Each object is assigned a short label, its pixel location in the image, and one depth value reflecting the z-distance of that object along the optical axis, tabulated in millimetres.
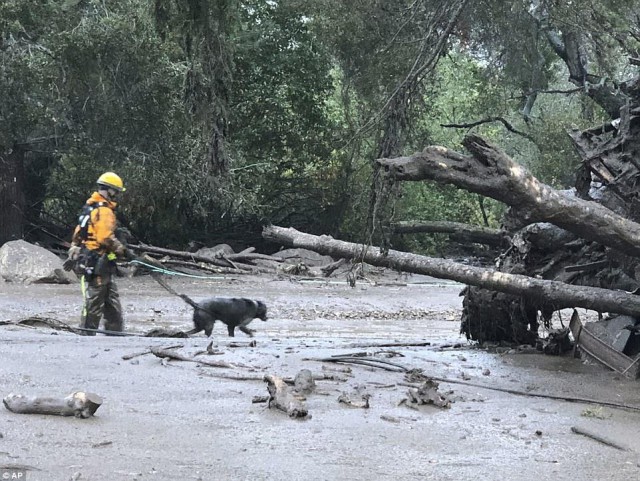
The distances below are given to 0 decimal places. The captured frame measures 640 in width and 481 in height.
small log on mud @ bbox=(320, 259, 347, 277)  22203
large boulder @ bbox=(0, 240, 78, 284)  17875
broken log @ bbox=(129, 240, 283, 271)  21609
